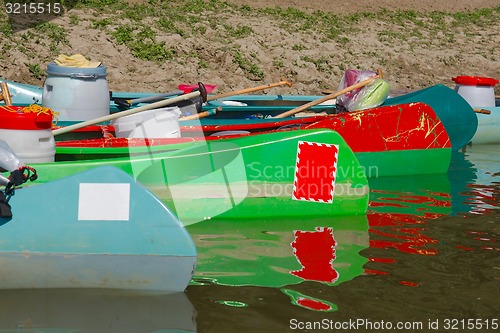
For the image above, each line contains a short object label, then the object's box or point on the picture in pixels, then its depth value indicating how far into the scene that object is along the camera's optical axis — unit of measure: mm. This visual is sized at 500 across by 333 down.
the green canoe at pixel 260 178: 6566
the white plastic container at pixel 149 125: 7711
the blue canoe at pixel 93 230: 4977
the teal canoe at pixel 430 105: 9648
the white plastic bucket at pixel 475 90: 11180
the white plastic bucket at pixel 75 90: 8570
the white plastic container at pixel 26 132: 6242
